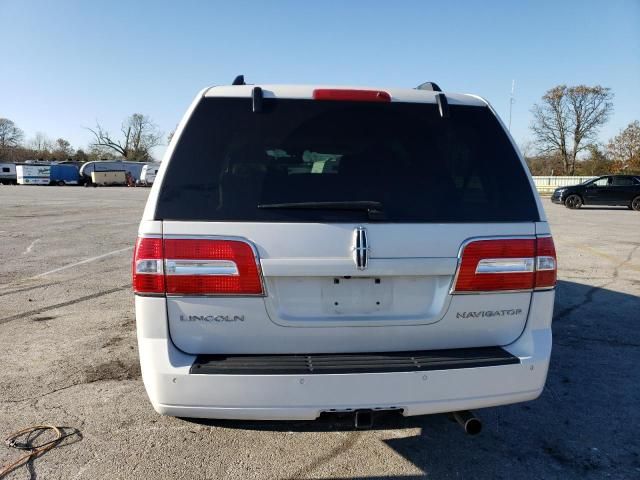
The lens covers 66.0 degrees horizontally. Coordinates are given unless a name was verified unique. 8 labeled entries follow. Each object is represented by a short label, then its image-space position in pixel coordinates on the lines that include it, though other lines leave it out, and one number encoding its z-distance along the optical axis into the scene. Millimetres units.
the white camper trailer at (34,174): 65438
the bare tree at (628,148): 49125
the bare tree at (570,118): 54188
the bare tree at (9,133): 111812
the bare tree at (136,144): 105438
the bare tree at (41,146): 116850
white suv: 2311
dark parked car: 25453
